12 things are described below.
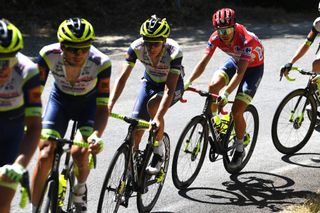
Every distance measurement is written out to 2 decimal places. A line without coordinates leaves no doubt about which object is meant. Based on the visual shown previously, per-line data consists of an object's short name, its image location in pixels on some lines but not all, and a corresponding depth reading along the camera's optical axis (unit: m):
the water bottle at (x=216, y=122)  14.77
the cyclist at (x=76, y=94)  10.18
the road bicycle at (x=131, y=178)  11.30
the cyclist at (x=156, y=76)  12.19
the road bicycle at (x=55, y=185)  9.70
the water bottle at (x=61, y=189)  10.28
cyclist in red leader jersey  14.35
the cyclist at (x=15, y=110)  8.49
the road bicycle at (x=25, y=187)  8.20
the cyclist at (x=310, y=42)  17.17
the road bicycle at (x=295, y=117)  17.23
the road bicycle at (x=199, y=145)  14.14
